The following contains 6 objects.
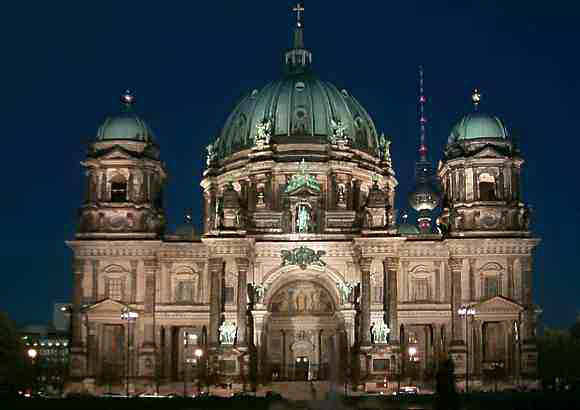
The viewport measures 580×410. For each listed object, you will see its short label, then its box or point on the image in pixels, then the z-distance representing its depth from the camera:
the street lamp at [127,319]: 97.00
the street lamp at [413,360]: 102.44
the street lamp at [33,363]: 96.81
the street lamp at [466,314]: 99.19
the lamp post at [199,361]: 99.23
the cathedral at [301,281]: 100.19
